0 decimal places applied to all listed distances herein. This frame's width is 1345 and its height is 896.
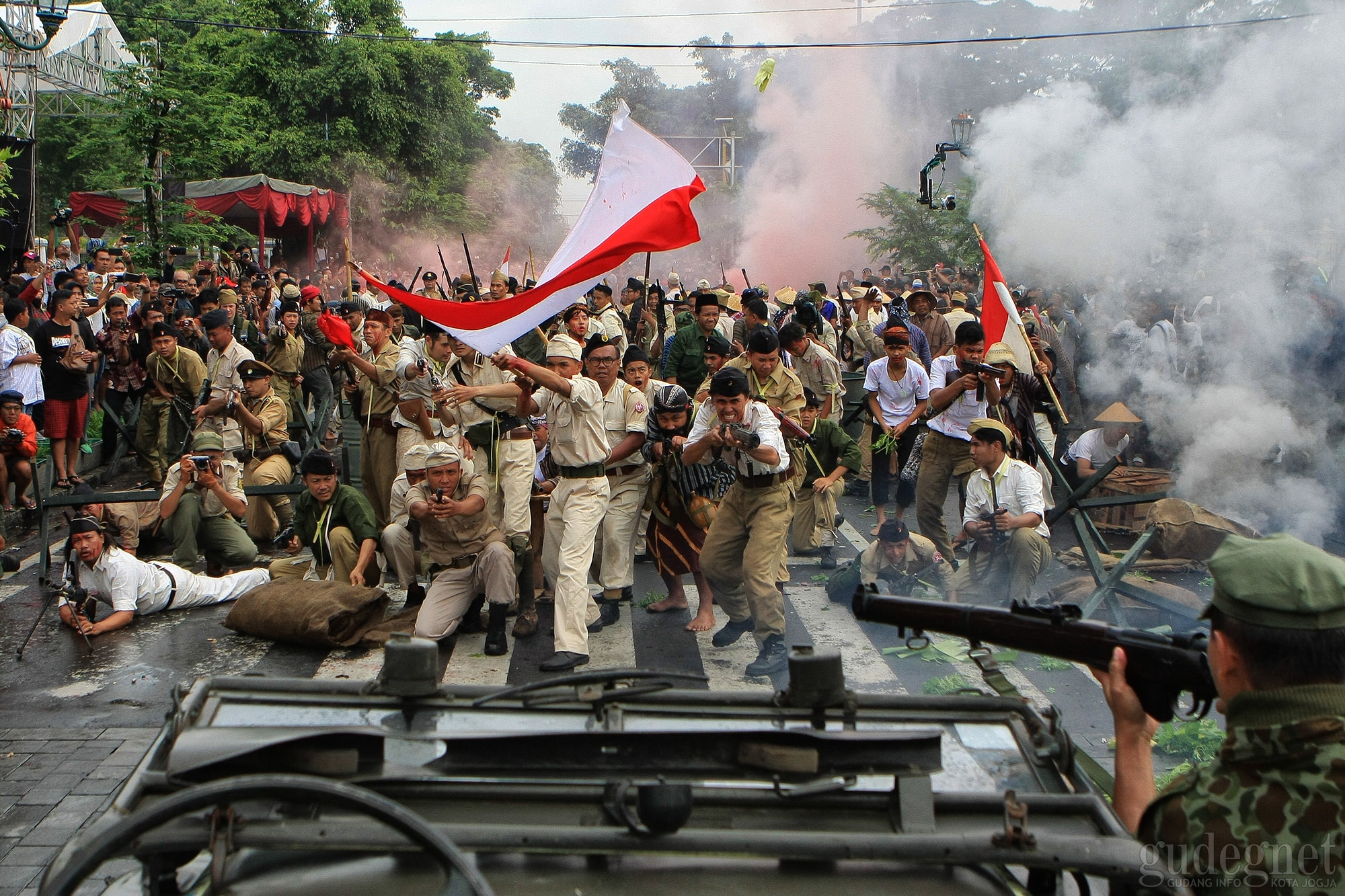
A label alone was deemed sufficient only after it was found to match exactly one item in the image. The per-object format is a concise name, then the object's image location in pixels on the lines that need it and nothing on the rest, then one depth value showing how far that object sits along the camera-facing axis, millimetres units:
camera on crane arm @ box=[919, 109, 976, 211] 18672
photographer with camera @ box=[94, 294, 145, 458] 12289
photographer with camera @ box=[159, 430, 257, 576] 8461
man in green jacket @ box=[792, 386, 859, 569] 8383
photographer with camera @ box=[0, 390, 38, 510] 9977
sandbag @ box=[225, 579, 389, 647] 6984
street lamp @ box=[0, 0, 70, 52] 10930
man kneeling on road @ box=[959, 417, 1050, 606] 7086
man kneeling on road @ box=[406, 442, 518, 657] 7004
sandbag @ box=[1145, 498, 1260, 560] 8234
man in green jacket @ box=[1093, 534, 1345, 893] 1990
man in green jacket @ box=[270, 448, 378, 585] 7750
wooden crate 9281
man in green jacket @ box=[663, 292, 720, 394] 10484
